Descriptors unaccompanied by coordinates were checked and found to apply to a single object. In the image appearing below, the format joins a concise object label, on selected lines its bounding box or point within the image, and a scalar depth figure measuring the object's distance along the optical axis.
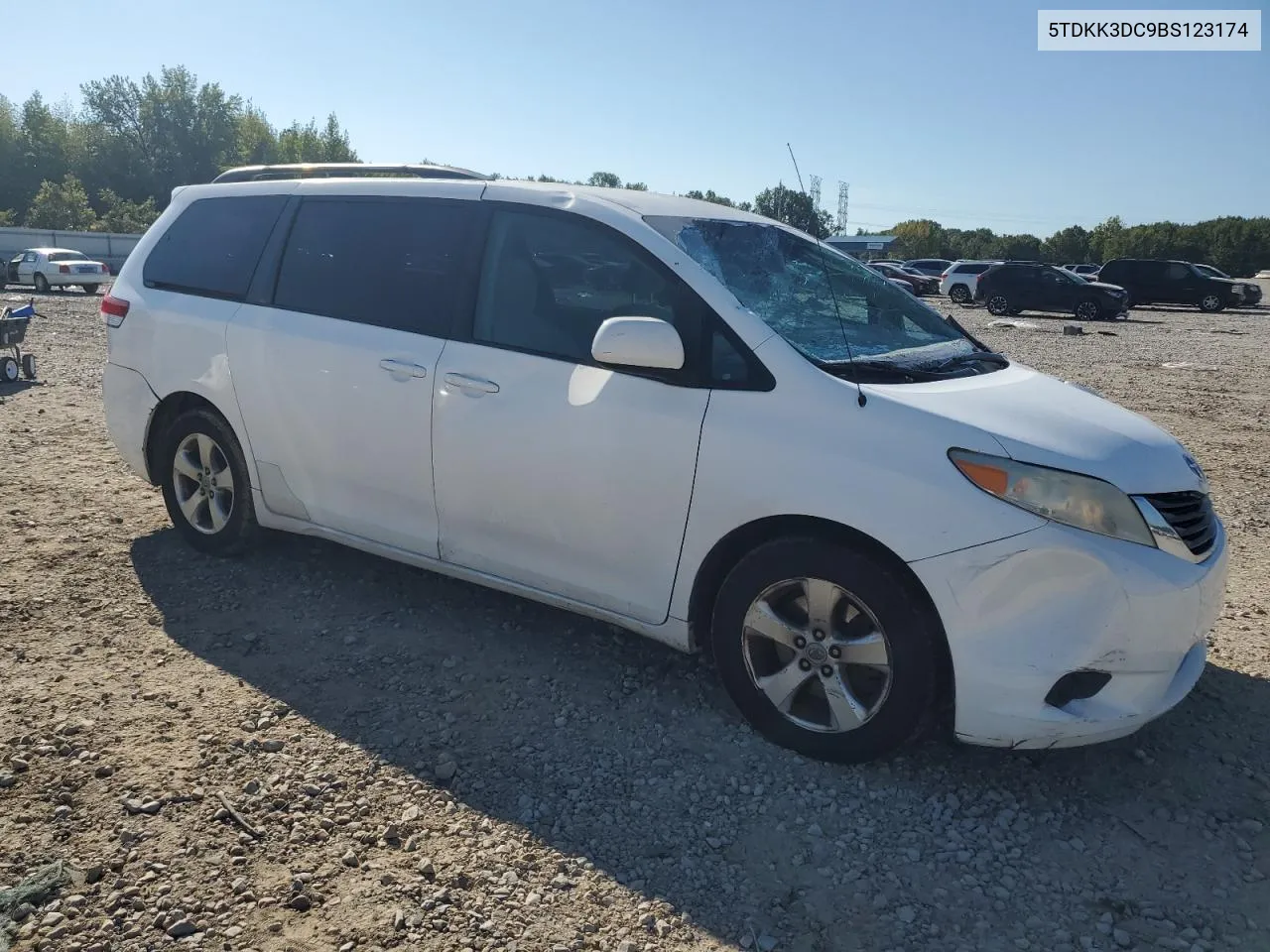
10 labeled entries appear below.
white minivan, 2.96
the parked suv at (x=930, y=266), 43.46
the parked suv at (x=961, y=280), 33.34
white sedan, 28.45
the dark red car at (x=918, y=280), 36.78
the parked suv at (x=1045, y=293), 26.64
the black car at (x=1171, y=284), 30.92
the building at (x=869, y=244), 58.84
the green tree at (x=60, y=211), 61.97
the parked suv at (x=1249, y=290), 31.05
